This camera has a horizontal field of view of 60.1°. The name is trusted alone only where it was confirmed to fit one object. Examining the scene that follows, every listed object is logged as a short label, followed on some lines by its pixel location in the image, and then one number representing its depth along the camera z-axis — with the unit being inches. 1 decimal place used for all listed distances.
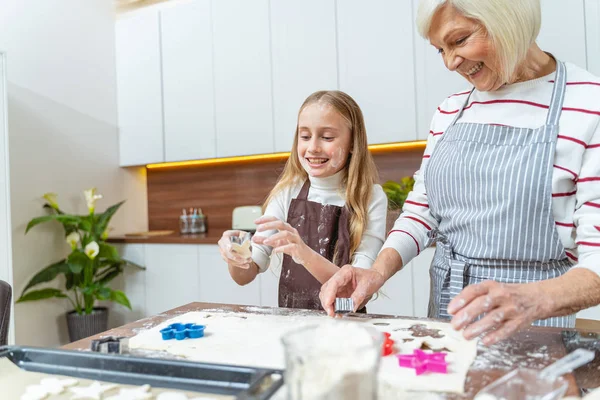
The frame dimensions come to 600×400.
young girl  56.4
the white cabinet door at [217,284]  109.9
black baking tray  27.6
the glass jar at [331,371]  19.5
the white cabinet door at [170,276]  115.5
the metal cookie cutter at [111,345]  34.6
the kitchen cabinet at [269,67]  101.0
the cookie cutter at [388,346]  33.4
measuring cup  23.3
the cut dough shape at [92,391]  29.0
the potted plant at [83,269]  106.8
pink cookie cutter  30.1
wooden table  28.9
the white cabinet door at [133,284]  121.3
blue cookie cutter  38.9
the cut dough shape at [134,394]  28.5
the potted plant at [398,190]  91.8
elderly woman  38.9
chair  48.9
